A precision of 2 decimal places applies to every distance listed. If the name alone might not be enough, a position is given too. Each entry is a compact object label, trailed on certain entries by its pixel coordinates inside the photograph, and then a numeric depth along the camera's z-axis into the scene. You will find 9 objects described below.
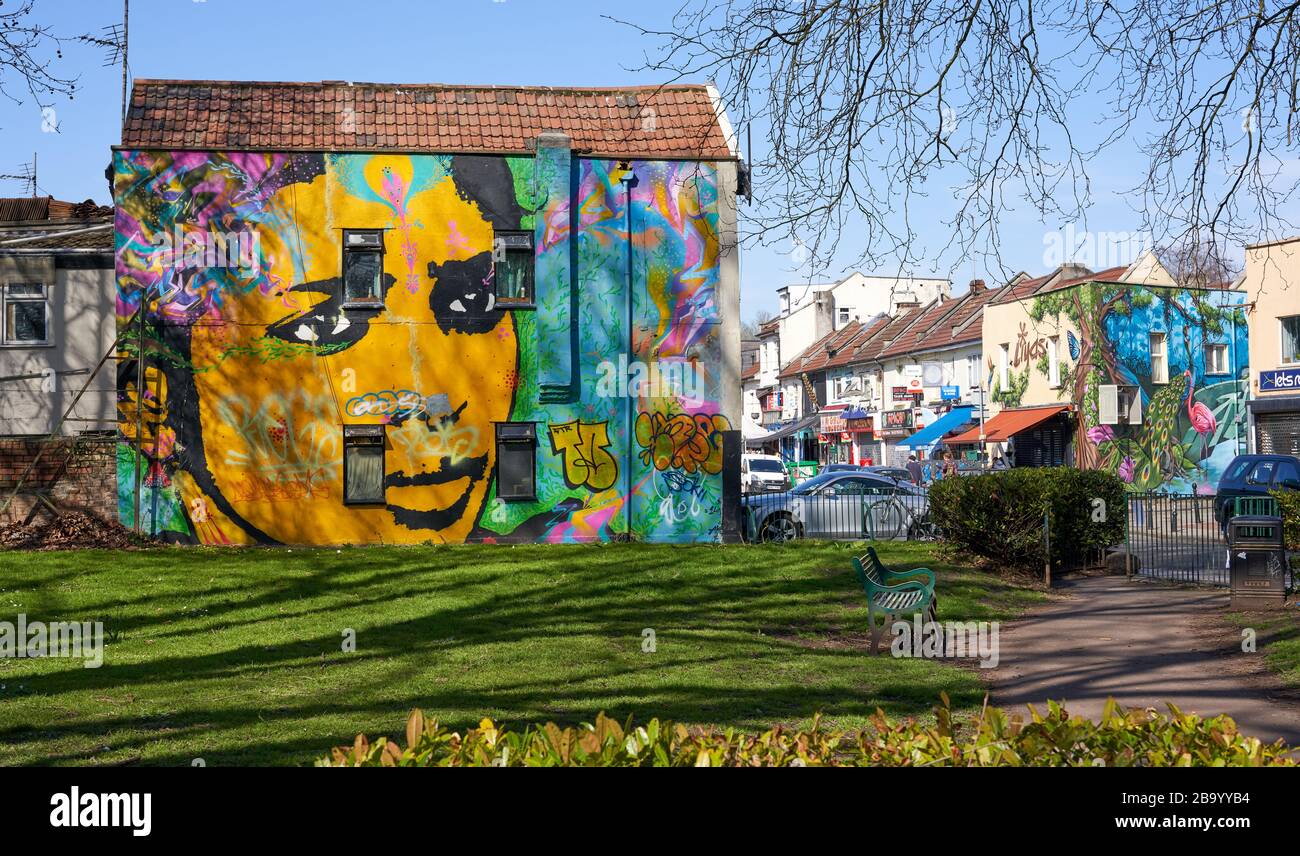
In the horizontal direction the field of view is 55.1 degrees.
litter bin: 15.43
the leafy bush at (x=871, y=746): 3.99
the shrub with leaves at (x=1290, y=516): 16.83
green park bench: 13.60
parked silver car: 26.09
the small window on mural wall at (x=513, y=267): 25.84
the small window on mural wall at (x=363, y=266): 25.47
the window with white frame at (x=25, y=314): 26.97
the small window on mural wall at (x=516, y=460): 25.66
